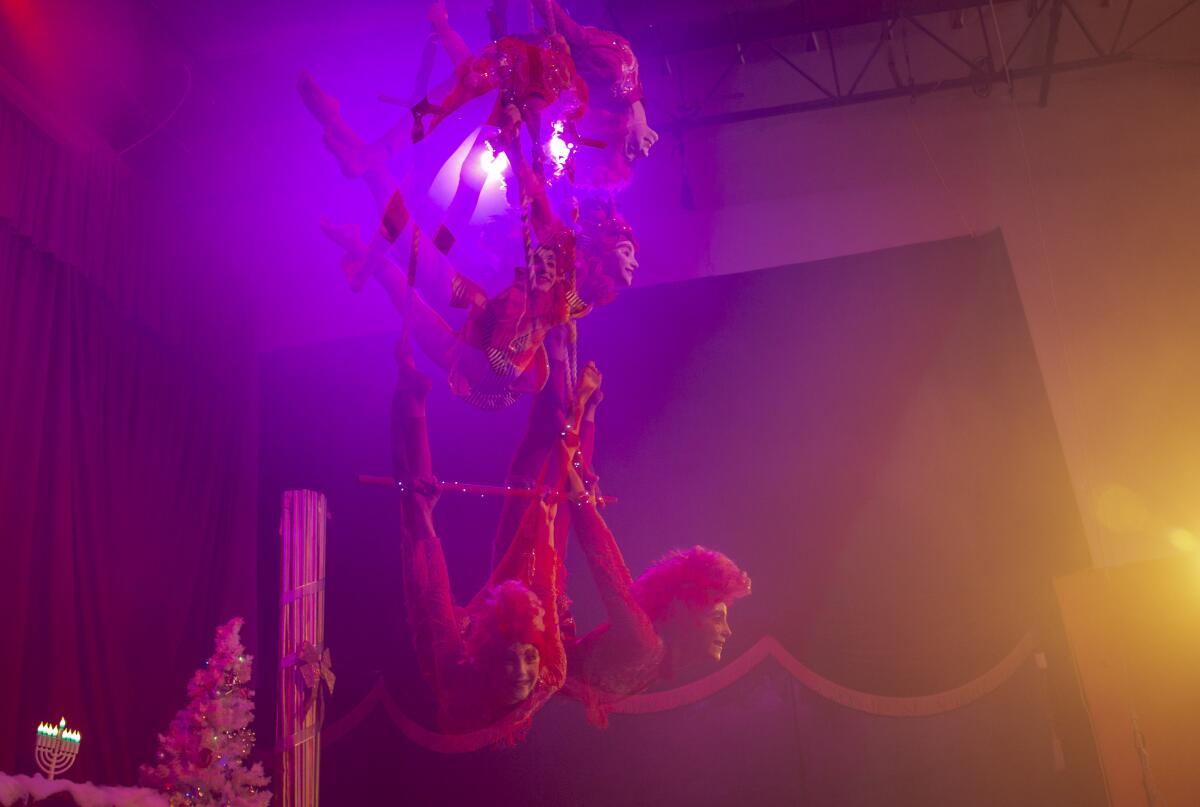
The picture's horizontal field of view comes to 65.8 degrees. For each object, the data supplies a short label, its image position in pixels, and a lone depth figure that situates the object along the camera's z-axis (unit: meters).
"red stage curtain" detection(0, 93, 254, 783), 4.33
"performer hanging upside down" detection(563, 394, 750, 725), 3.45
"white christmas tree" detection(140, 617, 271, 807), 3.88
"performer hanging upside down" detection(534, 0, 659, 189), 3.22
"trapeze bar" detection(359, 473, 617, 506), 3.22
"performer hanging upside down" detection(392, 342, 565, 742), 3.17
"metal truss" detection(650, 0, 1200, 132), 5.52
